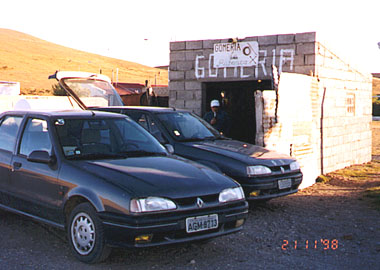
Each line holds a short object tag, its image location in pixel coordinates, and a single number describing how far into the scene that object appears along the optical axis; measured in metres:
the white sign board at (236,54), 12.82
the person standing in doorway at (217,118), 11.38
